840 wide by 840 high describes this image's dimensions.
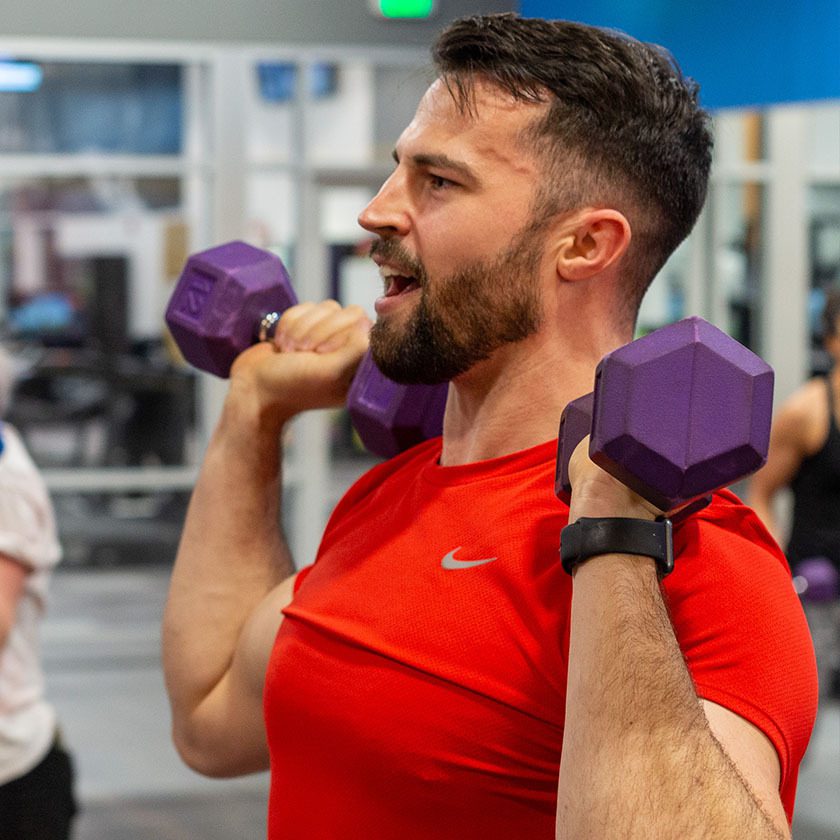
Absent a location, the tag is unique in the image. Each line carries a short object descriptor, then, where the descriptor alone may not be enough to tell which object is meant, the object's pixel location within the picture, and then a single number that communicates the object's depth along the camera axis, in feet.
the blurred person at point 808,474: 12.73
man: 3.42
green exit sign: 18.83
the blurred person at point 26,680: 7.68
